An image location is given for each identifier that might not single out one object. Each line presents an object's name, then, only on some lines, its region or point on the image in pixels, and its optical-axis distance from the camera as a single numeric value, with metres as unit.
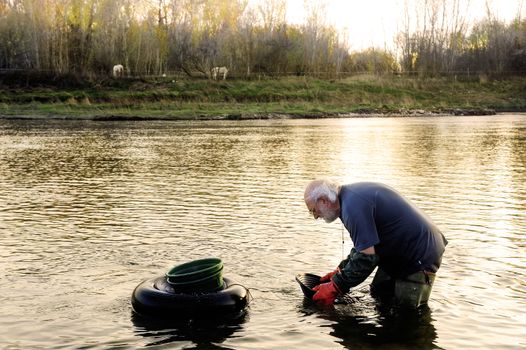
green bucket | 8.16
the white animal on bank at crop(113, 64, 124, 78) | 66.94
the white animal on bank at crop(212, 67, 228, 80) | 70.19
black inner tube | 7.99
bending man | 7.38
